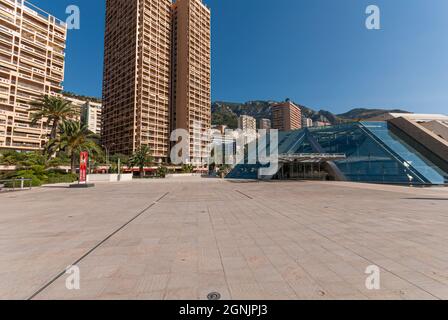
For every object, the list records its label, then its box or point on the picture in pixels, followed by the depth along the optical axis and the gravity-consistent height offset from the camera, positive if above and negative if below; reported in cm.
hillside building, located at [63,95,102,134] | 12794 +3305
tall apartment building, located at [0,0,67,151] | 5166 +2640
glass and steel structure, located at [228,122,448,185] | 2670 +203
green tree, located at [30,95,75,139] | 3419 +917
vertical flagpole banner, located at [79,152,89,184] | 2425 -9
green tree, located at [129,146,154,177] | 5088 +173
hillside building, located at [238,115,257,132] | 18788 +4083
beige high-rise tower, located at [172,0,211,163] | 9594 +4310
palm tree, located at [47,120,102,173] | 3195 +403
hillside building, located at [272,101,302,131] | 18750 +4717
